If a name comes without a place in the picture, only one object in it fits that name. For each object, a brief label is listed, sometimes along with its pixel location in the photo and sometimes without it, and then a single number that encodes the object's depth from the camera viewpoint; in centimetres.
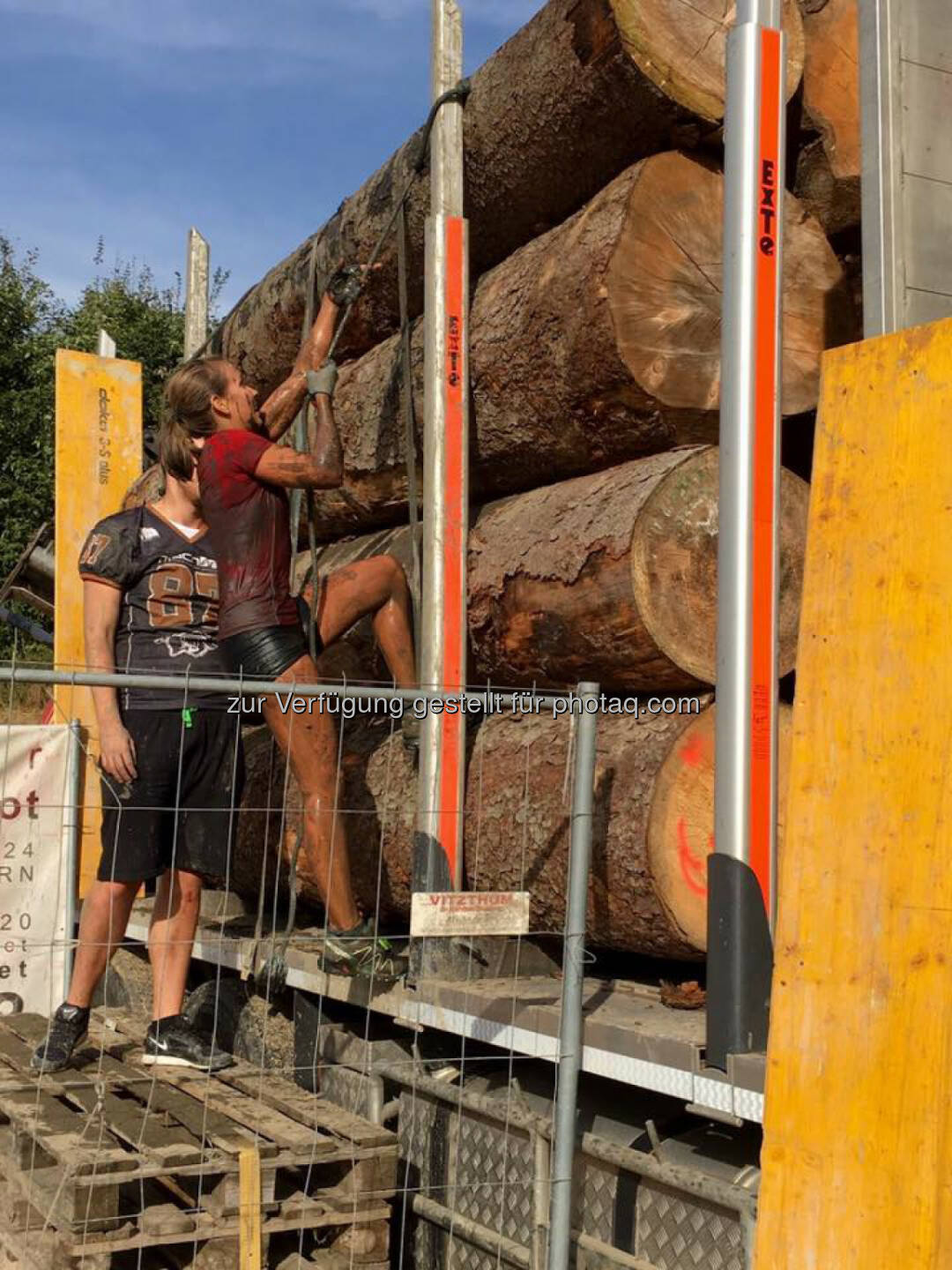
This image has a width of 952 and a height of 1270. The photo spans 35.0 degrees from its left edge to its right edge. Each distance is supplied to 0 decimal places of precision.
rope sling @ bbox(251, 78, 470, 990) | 498
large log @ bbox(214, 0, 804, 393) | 427
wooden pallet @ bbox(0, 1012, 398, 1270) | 354
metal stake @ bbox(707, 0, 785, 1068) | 342
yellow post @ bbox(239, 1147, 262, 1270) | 364
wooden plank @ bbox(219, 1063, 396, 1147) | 401
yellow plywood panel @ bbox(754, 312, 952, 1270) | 243
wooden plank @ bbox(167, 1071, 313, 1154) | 389
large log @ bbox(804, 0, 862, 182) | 440
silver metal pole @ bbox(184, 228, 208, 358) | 852
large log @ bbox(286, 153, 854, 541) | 434
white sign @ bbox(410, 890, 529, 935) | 376
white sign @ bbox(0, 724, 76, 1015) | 477
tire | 523
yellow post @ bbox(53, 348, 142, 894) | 775
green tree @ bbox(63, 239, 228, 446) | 2041
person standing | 448
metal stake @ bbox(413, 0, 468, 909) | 468
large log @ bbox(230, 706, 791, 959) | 406
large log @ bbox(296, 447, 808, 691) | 420
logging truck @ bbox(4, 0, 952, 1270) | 370
